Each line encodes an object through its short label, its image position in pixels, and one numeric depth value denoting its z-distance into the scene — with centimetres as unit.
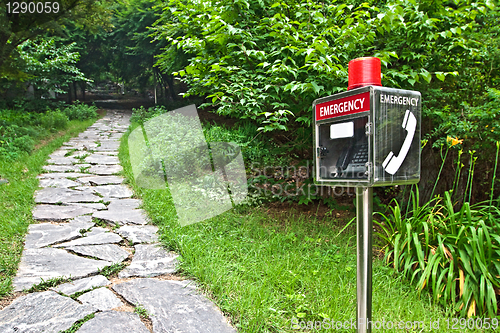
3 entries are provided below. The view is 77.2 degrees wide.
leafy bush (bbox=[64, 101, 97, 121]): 1274
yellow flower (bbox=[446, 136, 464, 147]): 244
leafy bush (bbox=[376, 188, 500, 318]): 223
